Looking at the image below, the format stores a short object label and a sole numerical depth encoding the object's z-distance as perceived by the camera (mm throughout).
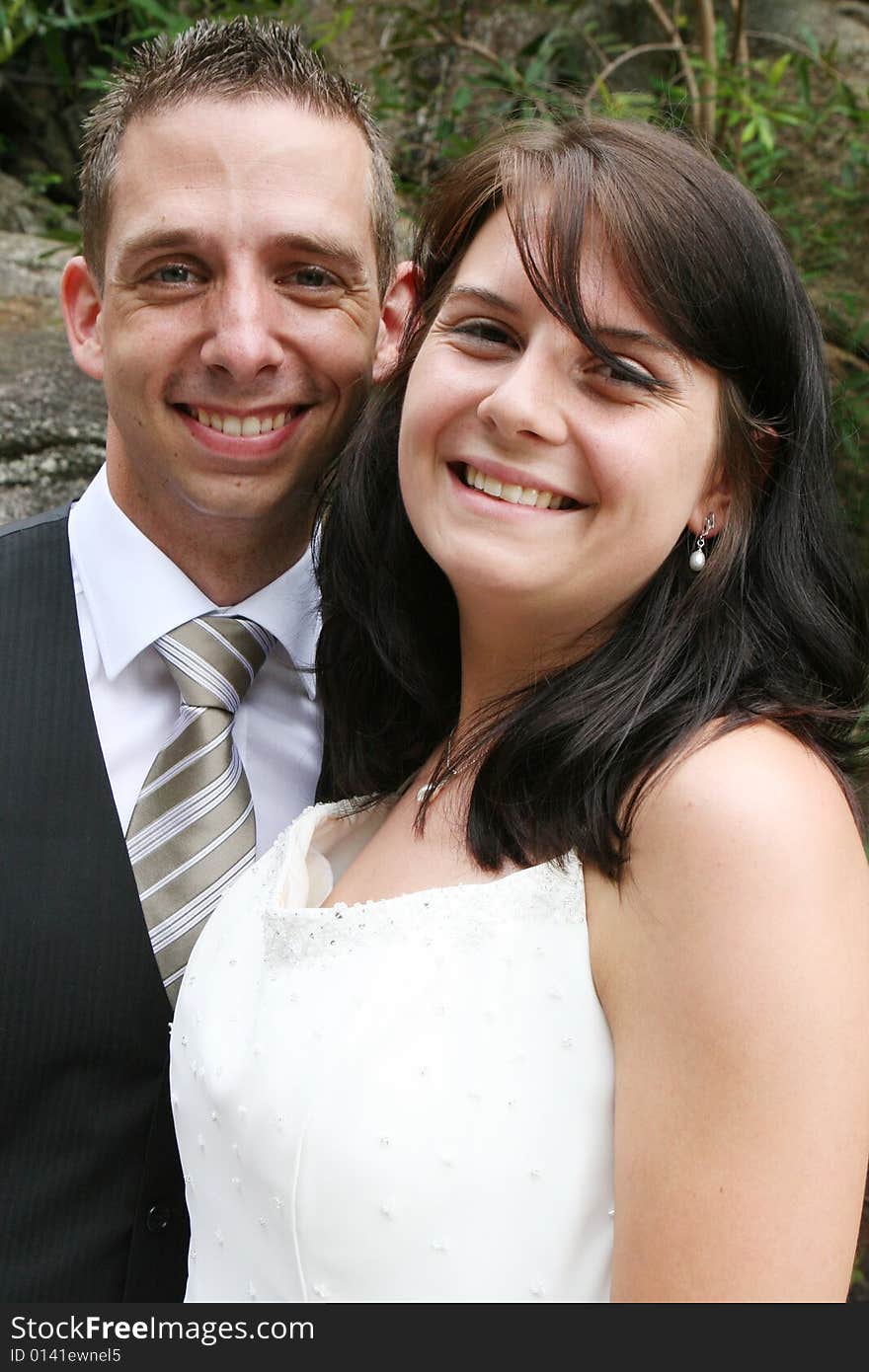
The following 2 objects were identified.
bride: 904
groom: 1085
